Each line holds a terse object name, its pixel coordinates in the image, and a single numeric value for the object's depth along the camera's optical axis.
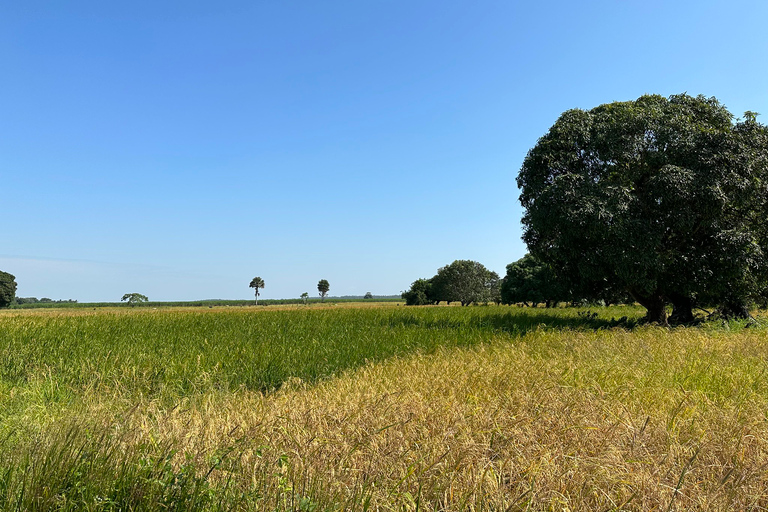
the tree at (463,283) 81.00
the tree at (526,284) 45.69
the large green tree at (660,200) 14.61
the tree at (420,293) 91.00
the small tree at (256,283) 183.12
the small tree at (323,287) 178.25
